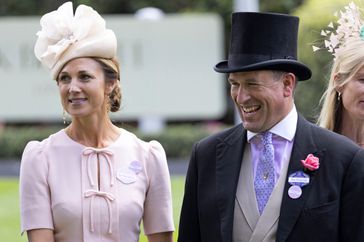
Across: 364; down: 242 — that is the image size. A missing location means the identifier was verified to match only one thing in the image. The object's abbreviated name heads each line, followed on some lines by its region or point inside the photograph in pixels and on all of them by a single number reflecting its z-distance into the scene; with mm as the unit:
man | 9000
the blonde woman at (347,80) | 10695
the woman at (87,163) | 9844
